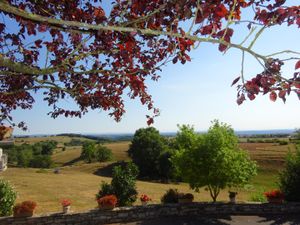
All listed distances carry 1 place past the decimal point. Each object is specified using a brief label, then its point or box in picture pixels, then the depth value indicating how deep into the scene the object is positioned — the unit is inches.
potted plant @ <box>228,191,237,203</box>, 475.3
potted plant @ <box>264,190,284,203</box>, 473.3
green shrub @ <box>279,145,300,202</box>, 496.1
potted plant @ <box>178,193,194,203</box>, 463.1
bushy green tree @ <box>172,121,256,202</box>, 492.1
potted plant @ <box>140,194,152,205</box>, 448.5
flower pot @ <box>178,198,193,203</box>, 462.7
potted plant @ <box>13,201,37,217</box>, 389.2
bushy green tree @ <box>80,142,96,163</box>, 2125.7
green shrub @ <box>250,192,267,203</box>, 564.7
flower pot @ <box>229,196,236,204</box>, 474.4
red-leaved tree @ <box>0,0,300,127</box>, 85.8
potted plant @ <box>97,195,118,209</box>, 420.7
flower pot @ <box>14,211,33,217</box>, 388.7
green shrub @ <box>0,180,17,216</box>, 439.1
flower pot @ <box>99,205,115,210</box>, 420.3
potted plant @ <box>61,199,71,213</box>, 406.5
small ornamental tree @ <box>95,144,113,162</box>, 2084.8
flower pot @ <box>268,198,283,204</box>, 472.5
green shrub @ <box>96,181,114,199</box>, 520.8
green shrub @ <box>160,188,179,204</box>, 472.1
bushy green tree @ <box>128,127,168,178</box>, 1649.2
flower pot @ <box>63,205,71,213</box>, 406.5
